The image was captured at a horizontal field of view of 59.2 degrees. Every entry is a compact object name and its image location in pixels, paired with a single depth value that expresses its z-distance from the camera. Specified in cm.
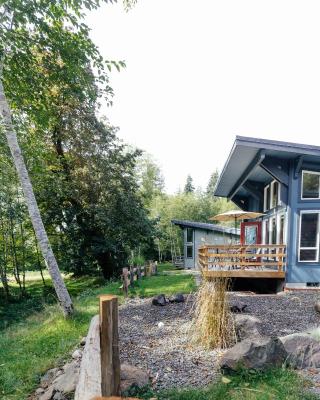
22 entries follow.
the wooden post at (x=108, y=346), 218
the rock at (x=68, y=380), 285
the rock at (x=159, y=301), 598
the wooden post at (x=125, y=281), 733
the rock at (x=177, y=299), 619
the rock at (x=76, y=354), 368
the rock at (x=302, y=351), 303
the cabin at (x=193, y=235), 1808
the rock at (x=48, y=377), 324
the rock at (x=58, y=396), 276
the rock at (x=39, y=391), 306
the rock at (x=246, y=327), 368
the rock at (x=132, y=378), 266
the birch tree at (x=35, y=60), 414
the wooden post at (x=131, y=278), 887
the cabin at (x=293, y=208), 783
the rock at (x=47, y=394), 287
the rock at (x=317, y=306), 528
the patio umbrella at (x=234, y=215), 944
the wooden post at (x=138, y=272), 1055
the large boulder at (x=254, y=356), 282
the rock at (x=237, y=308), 518
